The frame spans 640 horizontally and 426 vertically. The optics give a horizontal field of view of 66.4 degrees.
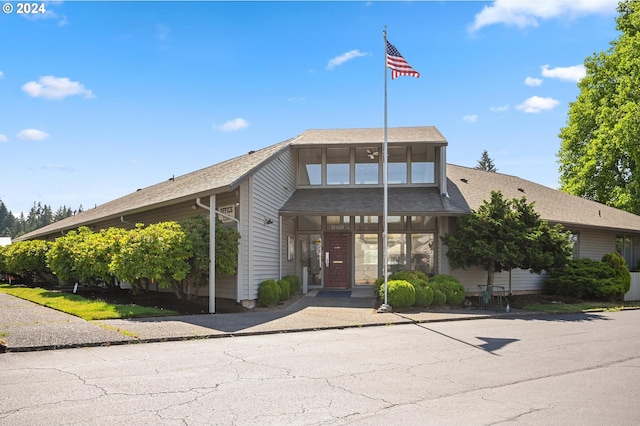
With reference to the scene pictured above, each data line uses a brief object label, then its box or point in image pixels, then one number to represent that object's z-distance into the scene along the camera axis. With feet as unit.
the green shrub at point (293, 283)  57.52
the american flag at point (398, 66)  47.57
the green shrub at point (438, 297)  51.06
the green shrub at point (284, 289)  51.83
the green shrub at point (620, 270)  64.03
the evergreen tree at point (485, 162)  218.79
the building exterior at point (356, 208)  57.52
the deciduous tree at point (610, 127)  92.27
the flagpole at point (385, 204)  47.05
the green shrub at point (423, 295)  49.33
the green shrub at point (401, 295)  48.03
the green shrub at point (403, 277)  52.24
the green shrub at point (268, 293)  48.57
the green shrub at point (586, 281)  61.72
